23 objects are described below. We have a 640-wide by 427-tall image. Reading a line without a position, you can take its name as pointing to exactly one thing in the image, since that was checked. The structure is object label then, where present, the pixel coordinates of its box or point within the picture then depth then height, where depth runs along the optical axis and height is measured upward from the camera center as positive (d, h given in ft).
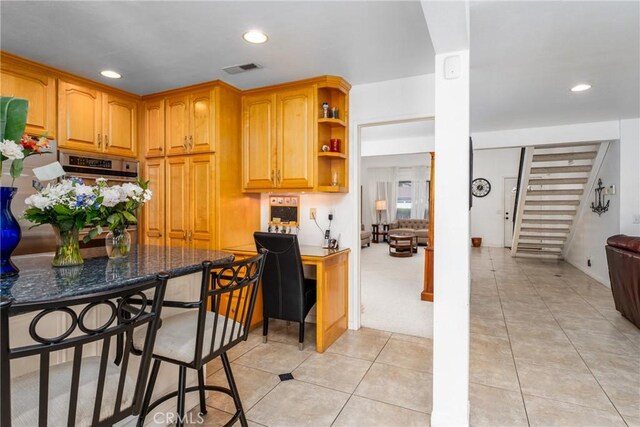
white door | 31.45 +0.61
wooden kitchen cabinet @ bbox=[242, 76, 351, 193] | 10.47 +2.47
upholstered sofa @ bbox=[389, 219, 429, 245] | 31.82 -1.54
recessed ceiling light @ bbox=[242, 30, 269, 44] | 7.54 +4.10
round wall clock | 32.24 +2.40
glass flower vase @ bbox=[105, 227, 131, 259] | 5.68 -0.56
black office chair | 9.36 -2.16
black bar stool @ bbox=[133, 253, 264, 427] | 4.40 -1.84
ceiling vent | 9.35 +4.14
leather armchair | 10.34 -2.06
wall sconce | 17.45 +0.54
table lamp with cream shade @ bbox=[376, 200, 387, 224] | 36.17 +0.67
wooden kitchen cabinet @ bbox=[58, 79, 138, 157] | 9.80 +2.92
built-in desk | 9.50 -2.41
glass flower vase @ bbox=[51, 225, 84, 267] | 4.99 -0.58
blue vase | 4.33 -0.31
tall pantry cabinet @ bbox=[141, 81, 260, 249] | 10.76 +1.46
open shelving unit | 10.50 +2.41
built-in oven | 9.81 +1.36
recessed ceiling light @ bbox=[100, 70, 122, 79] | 9.82 +4.13
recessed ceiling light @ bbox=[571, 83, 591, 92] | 10.87 +4.18
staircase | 18.81 +1.05
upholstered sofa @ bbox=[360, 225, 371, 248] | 29.91 -2.54
